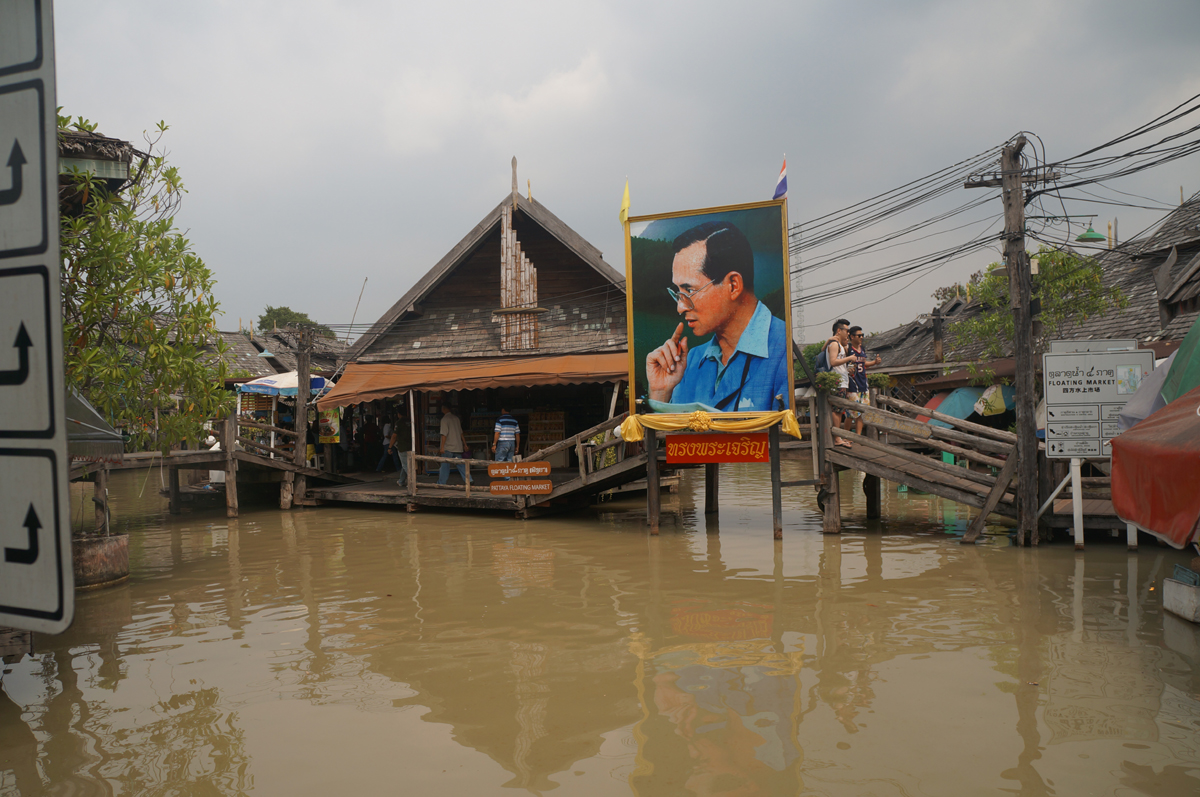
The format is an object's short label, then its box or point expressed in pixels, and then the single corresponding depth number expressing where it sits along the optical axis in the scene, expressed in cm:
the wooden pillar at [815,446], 1191
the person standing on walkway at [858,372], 1220
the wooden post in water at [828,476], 1183
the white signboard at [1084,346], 1034
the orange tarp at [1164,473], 570
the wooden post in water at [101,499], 1014
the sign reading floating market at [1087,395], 984
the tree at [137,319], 808
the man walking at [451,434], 1645
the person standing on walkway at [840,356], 1184
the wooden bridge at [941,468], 1062
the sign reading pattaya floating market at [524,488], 1399
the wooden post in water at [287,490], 1716
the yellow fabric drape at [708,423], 1148
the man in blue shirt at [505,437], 1505
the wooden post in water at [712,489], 1462
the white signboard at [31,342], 146
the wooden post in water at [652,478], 1266
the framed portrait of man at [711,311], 1155
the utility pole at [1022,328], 1038
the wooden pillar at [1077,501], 989
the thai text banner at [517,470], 1400
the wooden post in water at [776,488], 1158
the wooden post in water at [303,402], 1697
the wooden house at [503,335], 1667
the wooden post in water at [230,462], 1595
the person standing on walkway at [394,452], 1690
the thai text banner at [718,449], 1188
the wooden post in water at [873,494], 1342
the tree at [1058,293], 1550
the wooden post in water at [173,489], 1711
